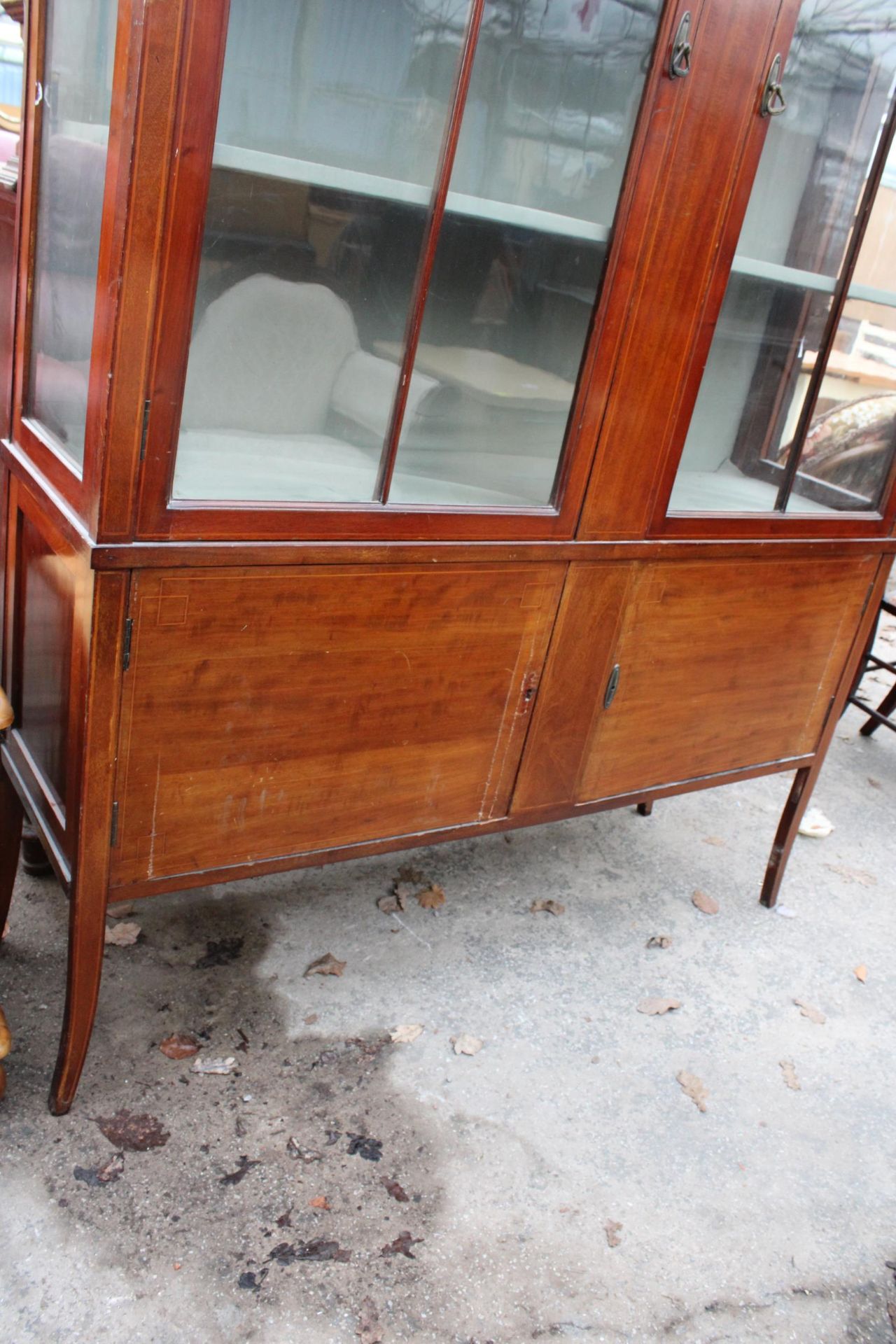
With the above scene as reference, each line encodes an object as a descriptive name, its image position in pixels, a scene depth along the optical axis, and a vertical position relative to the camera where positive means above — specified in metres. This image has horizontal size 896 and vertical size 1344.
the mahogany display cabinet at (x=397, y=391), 1.48 -0.24
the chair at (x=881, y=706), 3.80 -1.27
